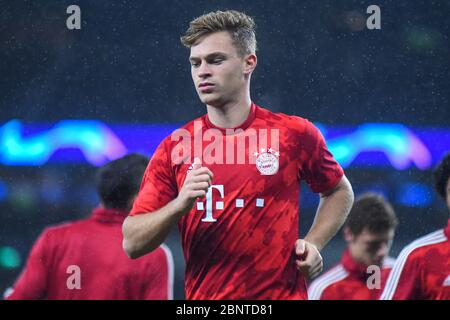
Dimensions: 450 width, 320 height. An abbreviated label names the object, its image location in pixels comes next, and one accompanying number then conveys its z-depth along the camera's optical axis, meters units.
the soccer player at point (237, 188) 4.76
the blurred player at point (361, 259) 6.50
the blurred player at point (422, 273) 6.05
